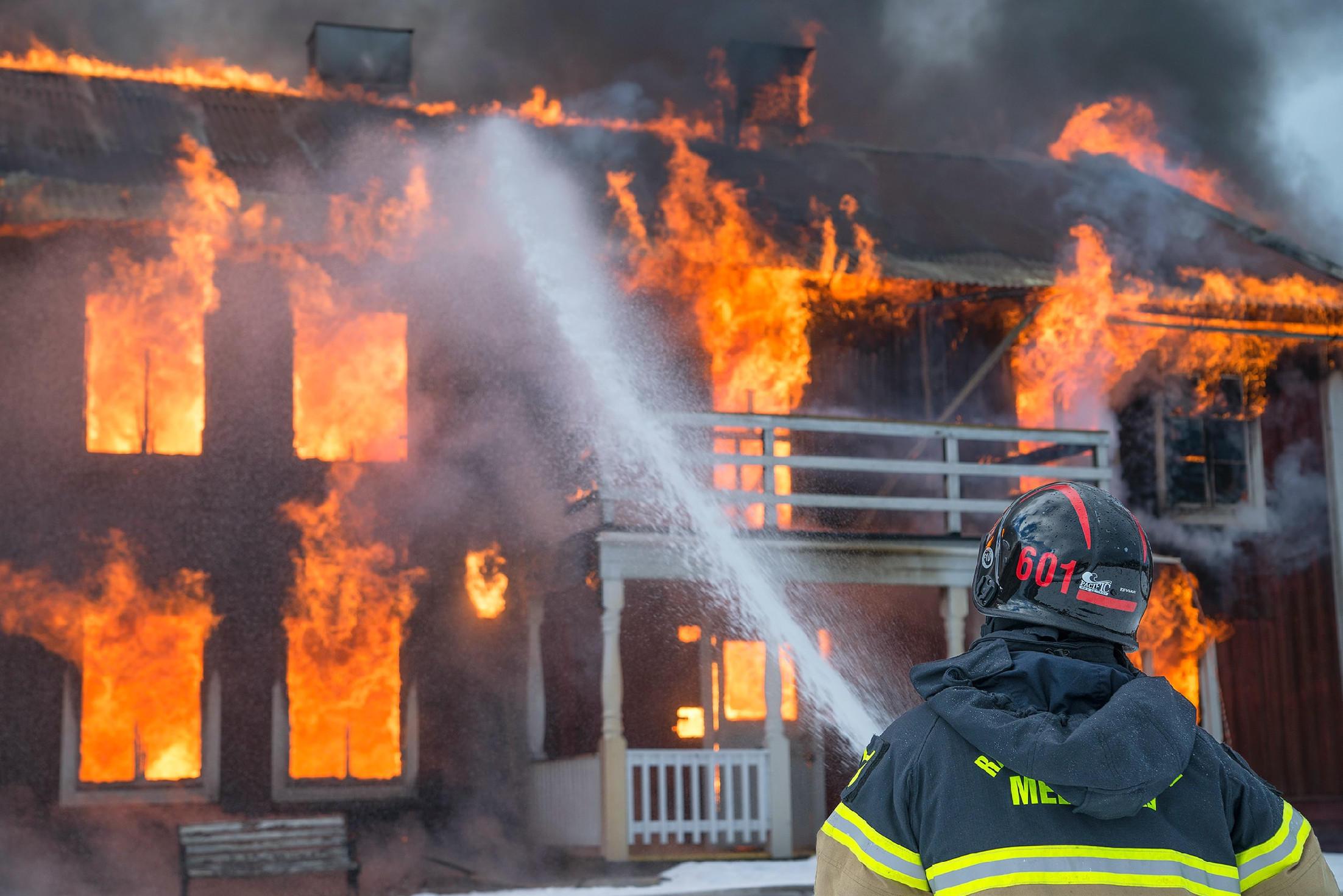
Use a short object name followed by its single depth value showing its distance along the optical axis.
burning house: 12.47
